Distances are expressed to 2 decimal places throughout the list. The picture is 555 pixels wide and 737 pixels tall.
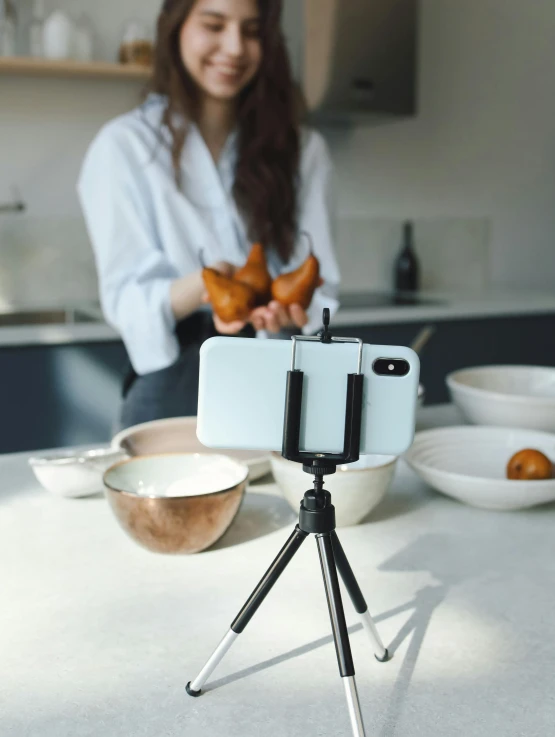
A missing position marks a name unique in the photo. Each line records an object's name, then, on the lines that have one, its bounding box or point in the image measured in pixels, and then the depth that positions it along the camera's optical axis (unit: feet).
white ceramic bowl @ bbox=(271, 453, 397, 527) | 2.75
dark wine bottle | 10.87
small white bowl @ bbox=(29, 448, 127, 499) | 3.07
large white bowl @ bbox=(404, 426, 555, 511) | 3.01
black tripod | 1.65
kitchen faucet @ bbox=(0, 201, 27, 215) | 8.64
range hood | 8.87
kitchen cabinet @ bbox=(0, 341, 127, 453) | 7.11
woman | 5.47
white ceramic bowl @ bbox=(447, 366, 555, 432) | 3.96
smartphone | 1.65
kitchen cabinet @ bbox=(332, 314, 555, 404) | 8.63
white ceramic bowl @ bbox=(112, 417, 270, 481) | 3.36
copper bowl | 2.52
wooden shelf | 7.95
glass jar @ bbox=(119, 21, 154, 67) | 8.54
